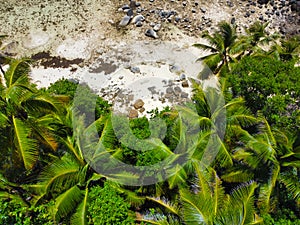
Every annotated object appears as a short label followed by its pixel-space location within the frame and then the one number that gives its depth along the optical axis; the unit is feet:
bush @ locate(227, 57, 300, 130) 44.88
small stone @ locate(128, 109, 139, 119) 60.92
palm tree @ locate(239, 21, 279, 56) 59.72
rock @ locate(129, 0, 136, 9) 79.56
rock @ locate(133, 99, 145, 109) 62.13
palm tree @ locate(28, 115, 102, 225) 39.86
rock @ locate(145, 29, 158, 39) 73.77
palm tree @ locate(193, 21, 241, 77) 58.59
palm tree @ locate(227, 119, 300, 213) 40.37
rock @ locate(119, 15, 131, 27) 76.33
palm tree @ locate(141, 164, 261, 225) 36.60
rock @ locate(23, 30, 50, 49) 73.92
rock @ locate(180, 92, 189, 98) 63.72
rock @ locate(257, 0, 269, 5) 80.94
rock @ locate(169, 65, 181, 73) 67.31
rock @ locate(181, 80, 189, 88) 64.95
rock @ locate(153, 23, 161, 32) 74.82
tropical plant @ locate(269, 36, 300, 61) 58.29
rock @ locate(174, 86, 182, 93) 64.34
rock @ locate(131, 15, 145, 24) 76.48
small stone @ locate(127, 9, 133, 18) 77.46
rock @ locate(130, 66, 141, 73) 67.32
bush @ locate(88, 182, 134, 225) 40.01
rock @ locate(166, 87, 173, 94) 64.29
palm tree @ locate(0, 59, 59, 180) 38.78
